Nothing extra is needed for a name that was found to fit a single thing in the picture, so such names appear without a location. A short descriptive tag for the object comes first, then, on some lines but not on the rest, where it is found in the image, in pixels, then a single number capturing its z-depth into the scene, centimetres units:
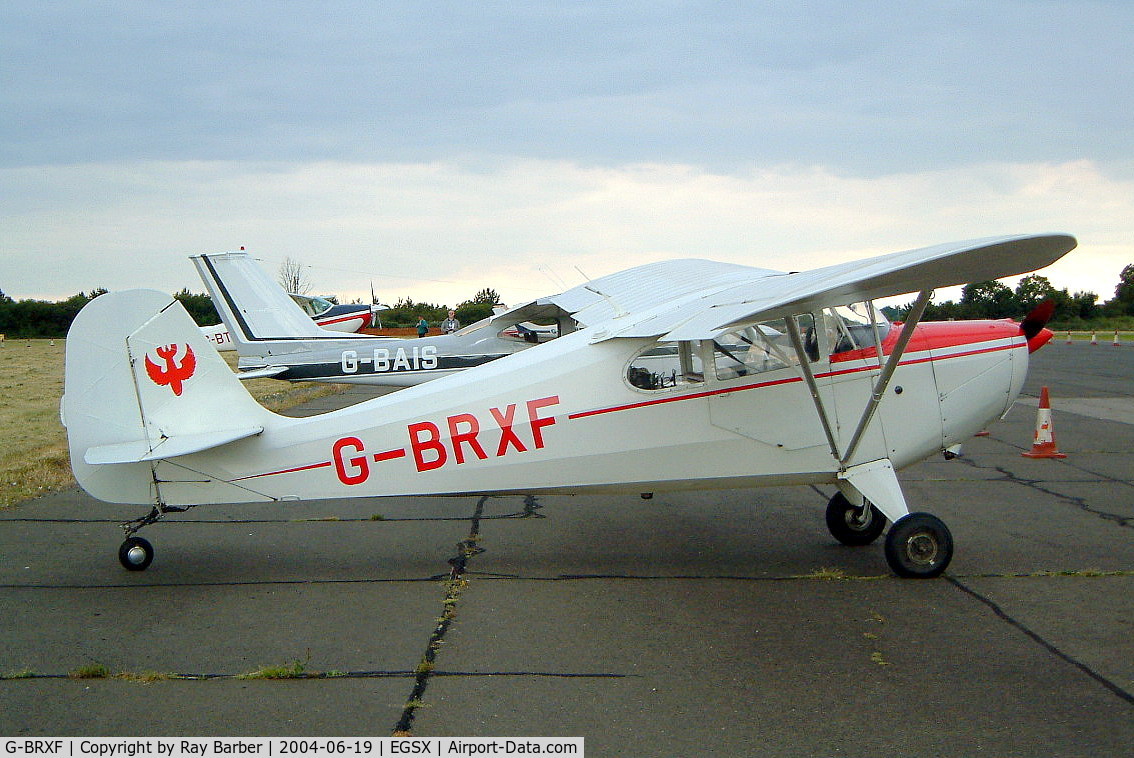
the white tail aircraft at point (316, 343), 1658
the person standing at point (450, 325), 3353
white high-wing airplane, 627
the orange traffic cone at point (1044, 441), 1165
